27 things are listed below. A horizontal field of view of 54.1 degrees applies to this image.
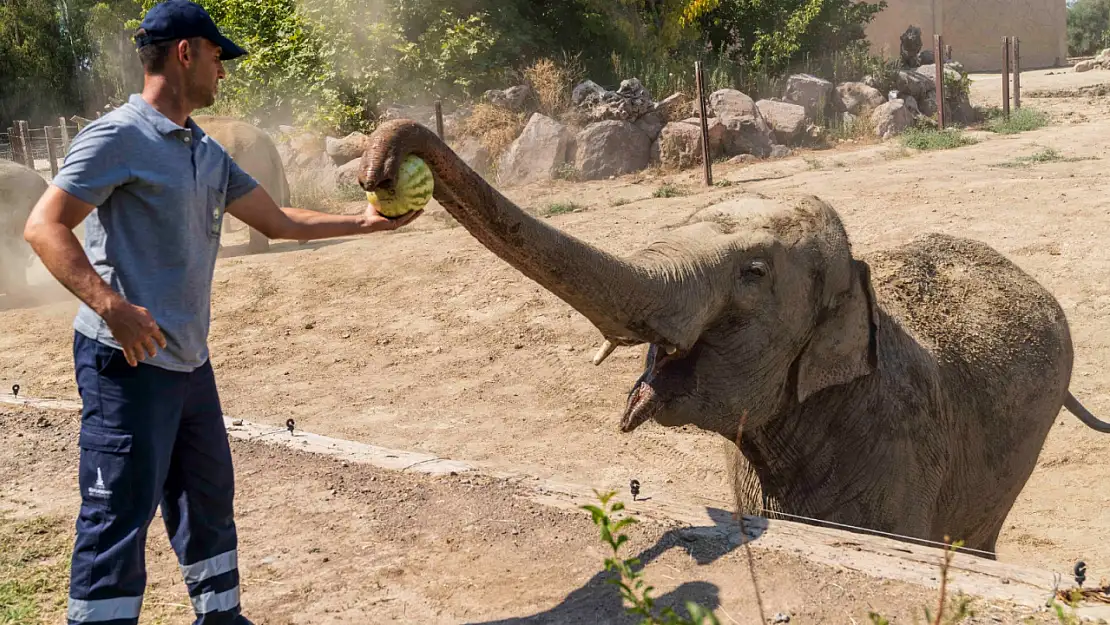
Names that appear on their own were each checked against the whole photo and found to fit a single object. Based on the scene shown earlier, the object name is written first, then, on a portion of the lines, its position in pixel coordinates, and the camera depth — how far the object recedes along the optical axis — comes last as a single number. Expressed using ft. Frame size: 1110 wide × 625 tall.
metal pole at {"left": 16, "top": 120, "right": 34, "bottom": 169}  86.33
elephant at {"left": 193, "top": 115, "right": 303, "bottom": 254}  52.29
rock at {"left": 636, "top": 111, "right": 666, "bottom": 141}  59.62
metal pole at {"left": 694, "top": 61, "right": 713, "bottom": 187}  51.13
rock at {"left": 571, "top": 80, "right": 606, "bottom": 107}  61.11
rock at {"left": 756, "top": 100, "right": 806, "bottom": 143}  61.11
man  10.34
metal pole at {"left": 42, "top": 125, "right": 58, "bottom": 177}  75.97
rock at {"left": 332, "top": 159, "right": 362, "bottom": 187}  61.82
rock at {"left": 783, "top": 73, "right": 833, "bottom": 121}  64.54
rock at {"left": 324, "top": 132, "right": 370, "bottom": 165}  65.57
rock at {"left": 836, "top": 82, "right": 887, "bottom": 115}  64.69
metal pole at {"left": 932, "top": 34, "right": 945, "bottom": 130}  60.29
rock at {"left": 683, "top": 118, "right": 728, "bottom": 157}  58.39
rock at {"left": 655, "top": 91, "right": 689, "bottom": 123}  60.75
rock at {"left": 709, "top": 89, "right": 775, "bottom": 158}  58.95
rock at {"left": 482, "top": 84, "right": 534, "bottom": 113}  64.18
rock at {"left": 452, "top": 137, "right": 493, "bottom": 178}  60.64
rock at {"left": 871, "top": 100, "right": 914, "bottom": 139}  62.18
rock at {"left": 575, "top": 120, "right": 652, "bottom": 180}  57.93
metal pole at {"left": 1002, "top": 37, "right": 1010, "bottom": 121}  64.34
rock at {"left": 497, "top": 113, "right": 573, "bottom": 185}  58.18
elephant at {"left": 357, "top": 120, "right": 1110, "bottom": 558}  12.42
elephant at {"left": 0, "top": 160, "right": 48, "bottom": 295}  46.80
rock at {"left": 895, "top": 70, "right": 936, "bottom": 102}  68.23
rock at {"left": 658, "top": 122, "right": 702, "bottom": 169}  56.95
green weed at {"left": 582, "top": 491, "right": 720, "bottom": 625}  7.88
